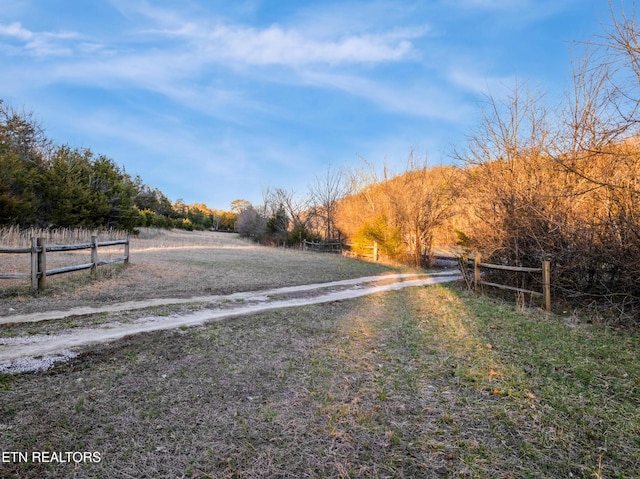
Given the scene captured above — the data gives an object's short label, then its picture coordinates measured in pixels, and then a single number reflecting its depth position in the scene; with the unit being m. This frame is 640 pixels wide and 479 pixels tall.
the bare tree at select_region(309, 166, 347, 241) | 32.06
